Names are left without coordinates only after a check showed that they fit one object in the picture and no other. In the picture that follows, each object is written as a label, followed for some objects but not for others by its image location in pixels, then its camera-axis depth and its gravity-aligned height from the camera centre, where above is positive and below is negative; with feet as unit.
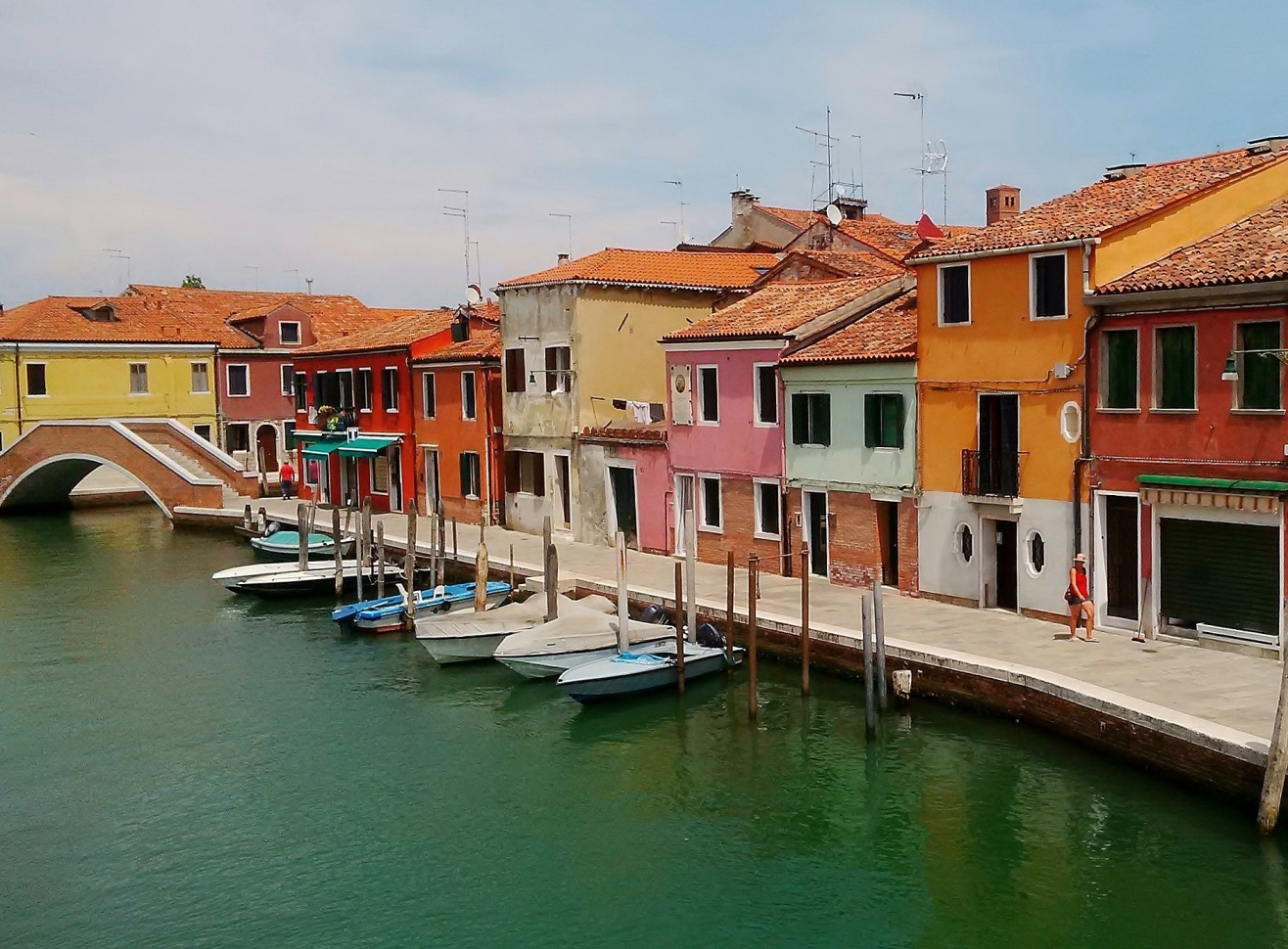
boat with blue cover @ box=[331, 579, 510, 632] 90.12 -13.50
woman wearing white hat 63.57 -9.72
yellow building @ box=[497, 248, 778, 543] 104.73 +3.72
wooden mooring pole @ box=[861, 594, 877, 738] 59.31 -13.17
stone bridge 149.79 -4.43
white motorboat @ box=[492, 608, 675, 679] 72.43 -13.01
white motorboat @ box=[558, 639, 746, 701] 67.26 -13.82
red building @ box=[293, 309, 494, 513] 133.39 +0.63
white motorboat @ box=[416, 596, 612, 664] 78.74 -13.21
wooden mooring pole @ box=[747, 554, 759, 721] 63.77 -11.42
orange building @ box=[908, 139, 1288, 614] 66.49 +2.16
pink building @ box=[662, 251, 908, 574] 87.40 -0.01
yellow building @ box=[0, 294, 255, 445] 163.84 +7.89
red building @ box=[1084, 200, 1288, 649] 58.39 -2.24
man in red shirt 154.10 -6.86
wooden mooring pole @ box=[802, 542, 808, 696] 64.64 -11.61
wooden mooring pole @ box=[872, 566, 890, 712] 59.88 -10.47
